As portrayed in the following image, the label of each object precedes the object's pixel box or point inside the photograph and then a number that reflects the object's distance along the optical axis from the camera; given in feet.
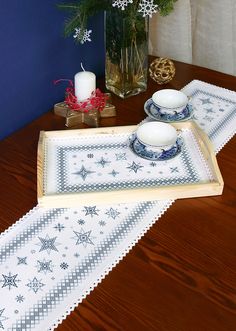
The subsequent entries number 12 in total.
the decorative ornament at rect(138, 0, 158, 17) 3.04
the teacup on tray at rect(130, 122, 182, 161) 2.90
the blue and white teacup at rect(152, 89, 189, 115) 3.31
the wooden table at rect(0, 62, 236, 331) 2.02
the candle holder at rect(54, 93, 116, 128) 3.29
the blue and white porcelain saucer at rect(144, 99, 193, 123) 3.30
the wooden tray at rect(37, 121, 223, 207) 2.60
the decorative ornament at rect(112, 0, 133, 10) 2.98
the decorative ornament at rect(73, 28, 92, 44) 3.19
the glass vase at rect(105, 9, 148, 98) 3.26
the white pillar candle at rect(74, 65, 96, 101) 3.28
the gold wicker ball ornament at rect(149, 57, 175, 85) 3.79
